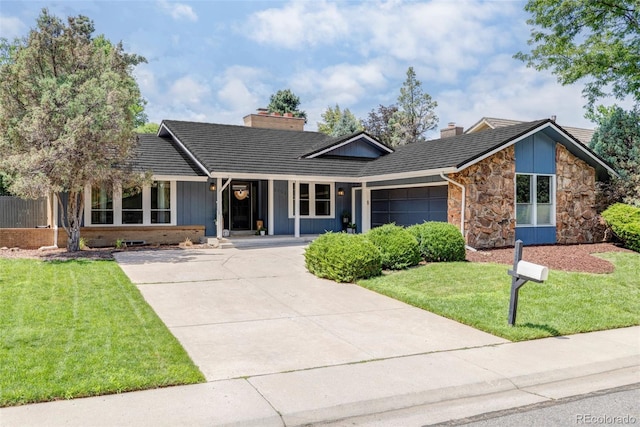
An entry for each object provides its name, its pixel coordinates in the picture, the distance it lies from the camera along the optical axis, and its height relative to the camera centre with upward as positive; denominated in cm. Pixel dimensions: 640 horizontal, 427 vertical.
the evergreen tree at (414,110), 4416 +918
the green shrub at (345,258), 1062 -108
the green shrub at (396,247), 1156 -89
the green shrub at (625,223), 1592 -45
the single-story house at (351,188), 1588 +80
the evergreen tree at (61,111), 1252 +262
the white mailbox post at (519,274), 646 -89
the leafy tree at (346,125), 3675 +650
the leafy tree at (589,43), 1769 +639
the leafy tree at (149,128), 4466 +771
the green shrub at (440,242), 1252 -84
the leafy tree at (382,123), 4447 +788
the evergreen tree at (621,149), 1816 +238
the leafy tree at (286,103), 4988 +1102
